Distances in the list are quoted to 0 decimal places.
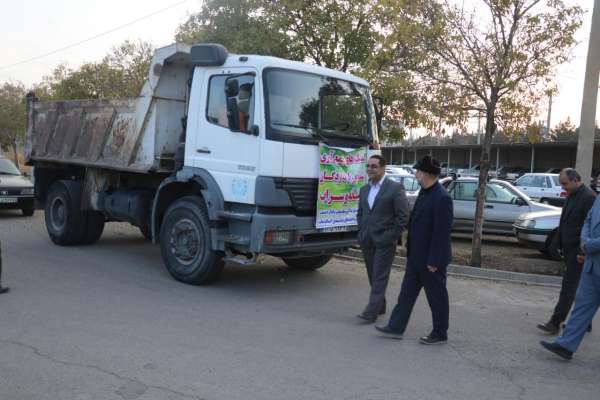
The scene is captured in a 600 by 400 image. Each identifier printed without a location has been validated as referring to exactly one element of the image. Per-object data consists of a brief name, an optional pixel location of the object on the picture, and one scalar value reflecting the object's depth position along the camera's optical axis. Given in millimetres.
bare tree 9305
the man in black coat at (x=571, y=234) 5965
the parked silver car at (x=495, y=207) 12820
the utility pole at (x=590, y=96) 9078
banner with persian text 7113
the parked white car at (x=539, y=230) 10758
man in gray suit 6051
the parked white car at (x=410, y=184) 15695
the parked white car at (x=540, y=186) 22517
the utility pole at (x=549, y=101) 9672
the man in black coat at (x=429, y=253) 5320
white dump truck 6809
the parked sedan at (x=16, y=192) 13852
